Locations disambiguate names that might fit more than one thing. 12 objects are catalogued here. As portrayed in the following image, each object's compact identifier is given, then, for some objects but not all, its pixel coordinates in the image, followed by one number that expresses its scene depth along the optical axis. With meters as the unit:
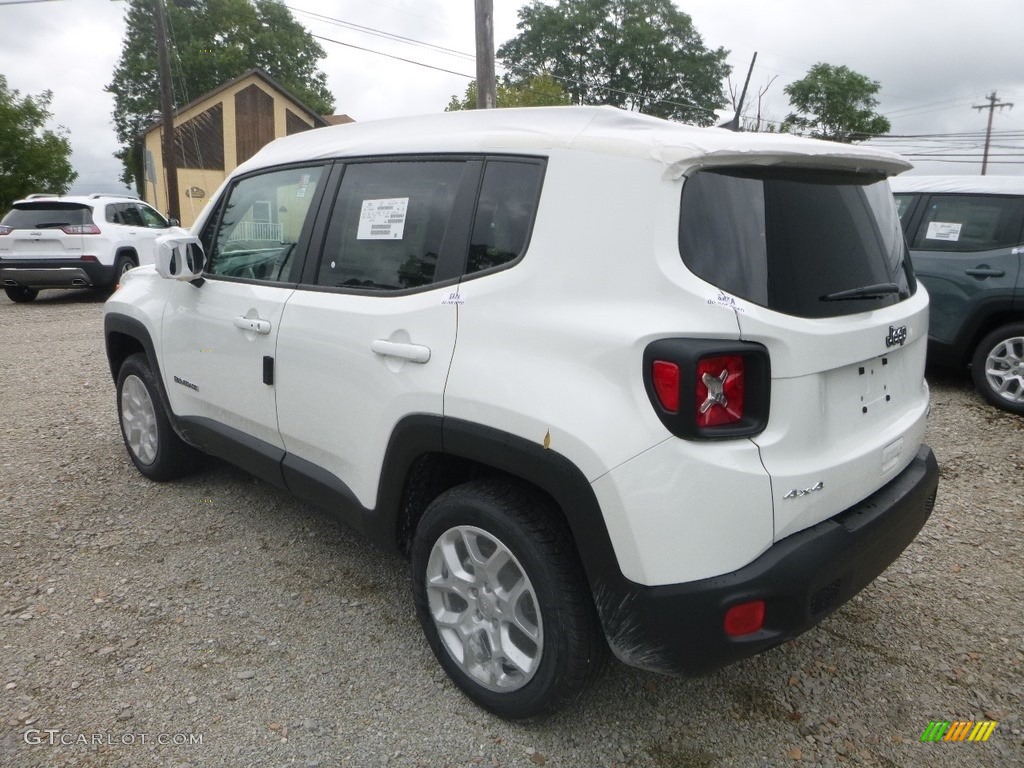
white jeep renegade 1.91
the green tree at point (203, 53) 48.97
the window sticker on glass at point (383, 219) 2.67
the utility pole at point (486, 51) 11.12
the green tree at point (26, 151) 18.97
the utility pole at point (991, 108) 50.34
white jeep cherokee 12.06
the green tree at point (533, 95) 39.28
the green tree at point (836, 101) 52.69
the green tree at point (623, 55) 52.97
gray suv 5.78
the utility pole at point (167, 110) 20.62
